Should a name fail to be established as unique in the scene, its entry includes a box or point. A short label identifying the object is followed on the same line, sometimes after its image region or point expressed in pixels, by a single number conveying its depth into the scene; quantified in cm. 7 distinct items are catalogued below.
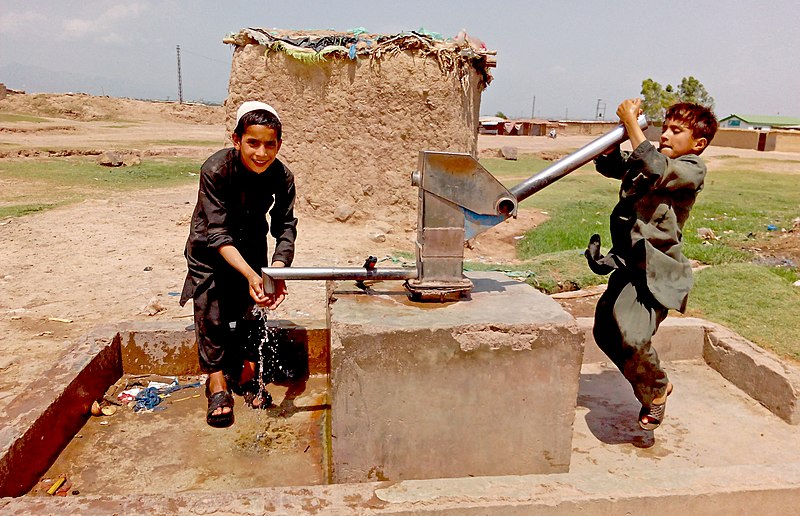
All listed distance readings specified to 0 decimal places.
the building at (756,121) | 6053
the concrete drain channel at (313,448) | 184
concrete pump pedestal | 214
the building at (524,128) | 4038
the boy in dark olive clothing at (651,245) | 247
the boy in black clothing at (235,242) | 267
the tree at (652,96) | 4681
